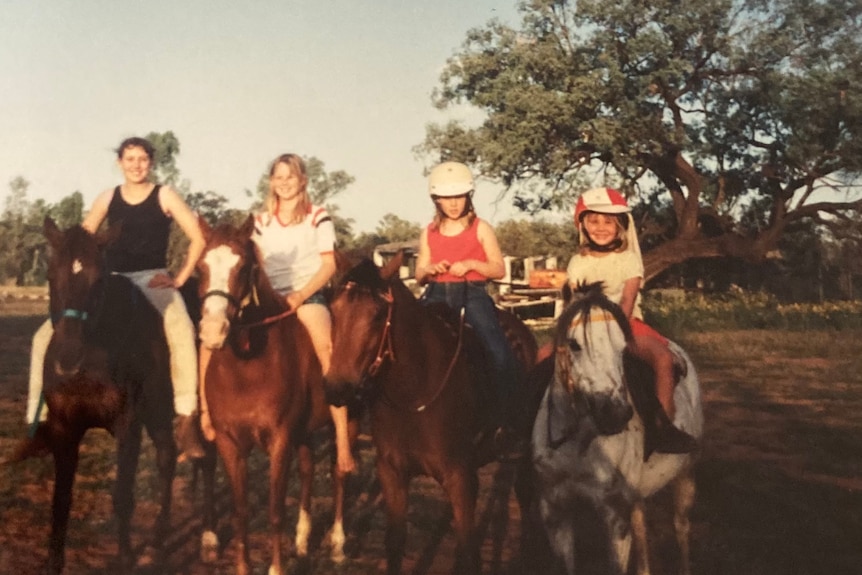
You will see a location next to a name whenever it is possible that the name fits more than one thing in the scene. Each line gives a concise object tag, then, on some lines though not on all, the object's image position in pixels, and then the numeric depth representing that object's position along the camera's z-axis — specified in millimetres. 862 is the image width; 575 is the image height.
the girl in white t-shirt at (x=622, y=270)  4145
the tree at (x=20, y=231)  6133
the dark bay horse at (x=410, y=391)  3840
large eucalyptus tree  7648
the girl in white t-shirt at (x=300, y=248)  5094
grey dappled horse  3762
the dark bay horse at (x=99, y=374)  4234
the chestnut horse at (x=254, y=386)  4582
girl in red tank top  4734
